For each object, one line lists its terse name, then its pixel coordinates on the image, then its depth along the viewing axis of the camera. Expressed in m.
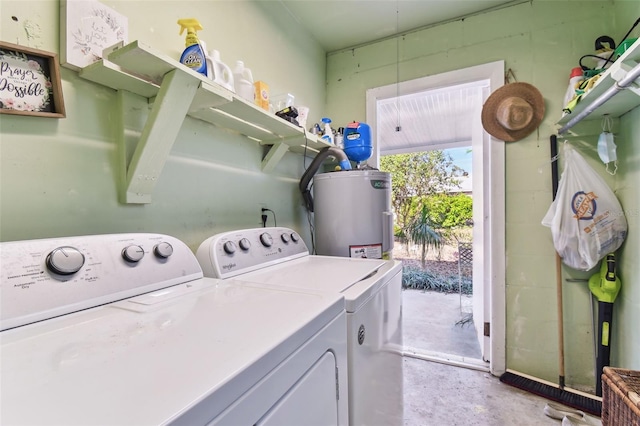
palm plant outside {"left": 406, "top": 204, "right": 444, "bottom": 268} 5.37
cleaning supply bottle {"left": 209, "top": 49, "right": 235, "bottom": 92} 1.09
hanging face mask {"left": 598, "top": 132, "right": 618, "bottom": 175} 1.60
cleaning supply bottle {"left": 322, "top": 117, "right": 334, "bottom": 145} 1.95
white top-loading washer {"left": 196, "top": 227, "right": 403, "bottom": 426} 0.85
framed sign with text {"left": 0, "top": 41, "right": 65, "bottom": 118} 0.72
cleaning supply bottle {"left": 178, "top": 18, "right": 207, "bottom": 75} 0.99
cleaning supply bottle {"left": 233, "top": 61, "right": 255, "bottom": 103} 1.26
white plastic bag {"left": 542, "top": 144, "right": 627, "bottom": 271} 1.63
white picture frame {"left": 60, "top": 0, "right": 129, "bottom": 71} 0.82
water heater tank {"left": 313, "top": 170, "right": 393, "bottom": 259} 1.70
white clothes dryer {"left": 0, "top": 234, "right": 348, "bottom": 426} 0.35
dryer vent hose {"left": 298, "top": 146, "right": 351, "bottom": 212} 1.88
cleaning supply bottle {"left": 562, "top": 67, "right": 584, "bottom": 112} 1.67
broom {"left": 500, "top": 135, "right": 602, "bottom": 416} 1.71
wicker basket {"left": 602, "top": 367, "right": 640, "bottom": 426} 0.96
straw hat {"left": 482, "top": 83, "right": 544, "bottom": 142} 1.90
